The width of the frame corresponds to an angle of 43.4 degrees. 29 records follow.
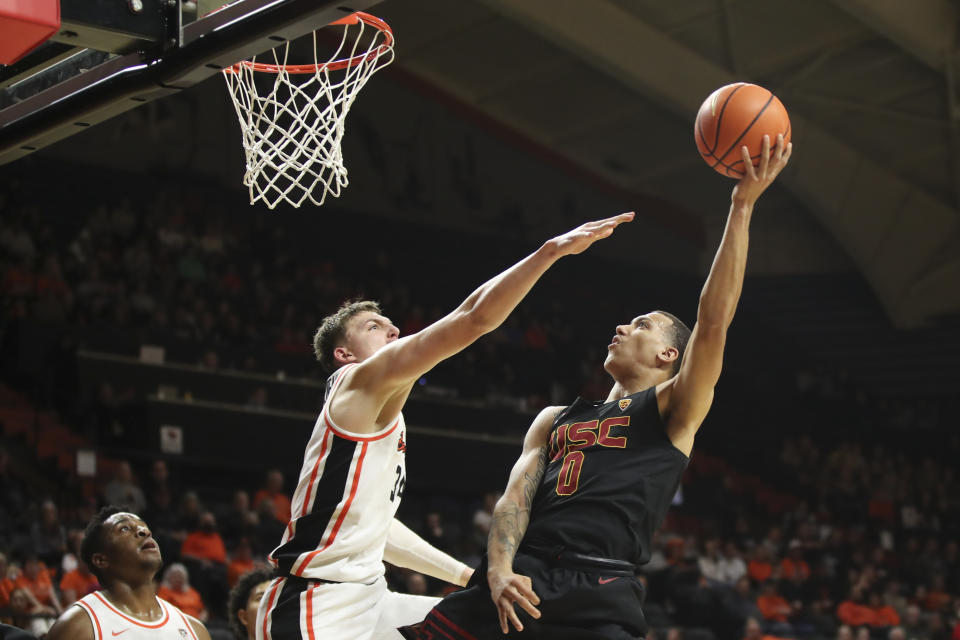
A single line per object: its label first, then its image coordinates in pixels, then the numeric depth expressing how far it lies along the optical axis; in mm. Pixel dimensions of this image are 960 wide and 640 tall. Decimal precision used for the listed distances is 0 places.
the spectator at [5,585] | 7773
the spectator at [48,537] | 9016
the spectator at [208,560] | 9180
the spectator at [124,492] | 9875
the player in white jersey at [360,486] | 3652
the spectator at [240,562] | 9203
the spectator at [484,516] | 11719
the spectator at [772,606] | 12461
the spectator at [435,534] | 10909
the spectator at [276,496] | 10656
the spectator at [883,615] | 12969
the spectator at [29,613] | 7570
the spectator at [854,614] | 12859
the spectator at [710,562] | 12992
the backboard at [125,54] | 3496
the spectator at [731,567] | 13148
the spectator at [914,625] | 12742
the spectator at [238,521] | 10023
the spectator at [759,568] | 13641
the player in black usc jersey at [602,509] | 3646
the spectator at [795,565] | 13734
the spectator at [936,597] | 13931
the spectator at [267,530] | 9945
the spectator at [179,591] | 8438
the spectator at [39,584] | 8047
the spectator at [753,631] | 11078
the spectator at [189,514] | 9961
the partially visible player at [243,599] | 5547
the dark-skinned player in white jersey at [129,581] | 4660
